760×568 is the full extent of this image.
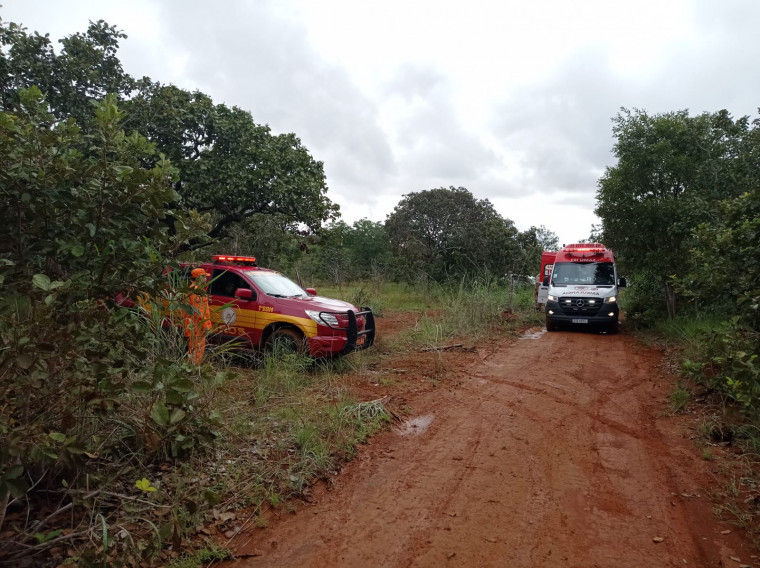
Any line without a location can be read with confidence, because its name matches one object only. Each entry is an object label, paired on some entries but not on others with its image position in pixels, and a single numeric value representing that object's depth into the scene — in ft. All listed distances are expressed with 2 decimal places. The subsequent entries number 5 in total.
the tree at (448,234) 71.20
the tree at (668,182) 36.68
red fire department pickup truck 24.09
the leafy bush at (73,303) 8.91
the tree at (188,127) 33.37
